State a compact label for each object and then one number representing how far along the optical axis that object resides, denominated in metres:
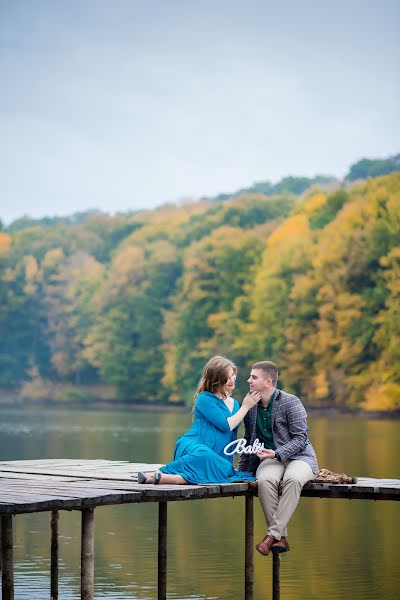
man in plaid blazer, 10.88
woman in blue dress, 11.23
